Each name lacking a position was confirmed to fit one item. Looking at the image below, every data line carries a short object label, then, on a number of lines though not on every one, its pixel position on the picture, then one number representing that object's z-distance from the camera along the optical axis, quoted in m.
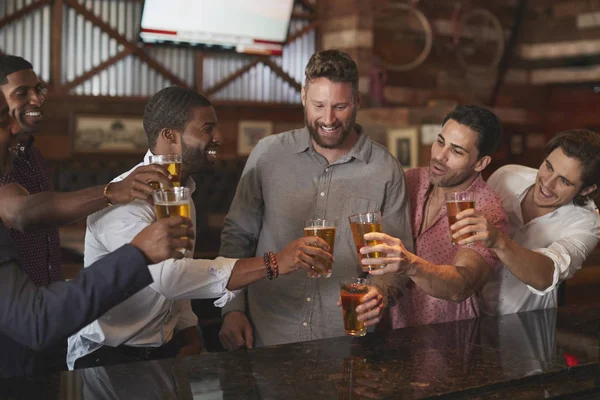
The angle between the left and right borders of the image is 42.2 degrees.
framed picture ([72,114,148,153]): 7.21
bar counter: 1.88
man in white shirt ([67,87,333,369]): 2.35
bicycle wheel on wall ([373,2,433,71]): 7.80
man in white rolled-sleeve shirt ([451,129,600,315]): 3.03
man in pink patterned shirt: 2.84
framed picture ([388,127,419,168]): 6.65
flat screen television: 7.26
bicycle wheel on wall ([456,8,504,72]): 8.54
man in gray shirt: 2.95
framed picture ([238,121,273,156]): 7.89
